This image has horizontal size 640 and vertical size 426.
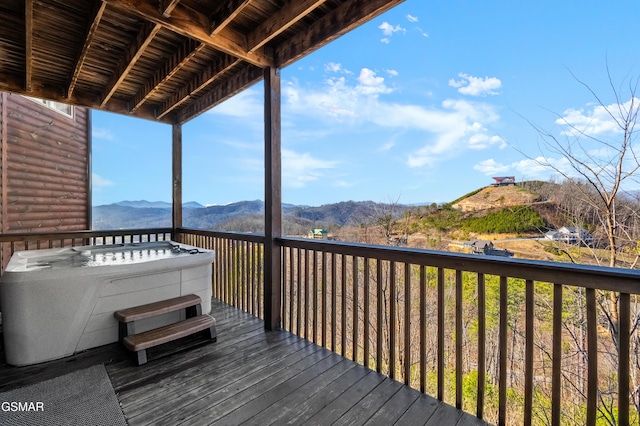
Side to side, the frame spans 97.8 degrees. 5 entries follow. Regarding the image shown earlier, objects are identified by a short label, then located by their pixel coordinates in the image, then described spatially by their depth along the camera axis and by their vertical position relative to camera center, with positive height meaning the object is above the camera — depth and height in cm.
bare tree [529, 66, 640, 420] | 262 +46
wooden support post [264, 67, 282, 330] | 294 +20
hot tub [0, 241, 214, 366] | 215 -72
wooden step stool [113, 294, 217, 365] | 222 -100
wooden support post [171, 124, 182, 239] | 481 +68
